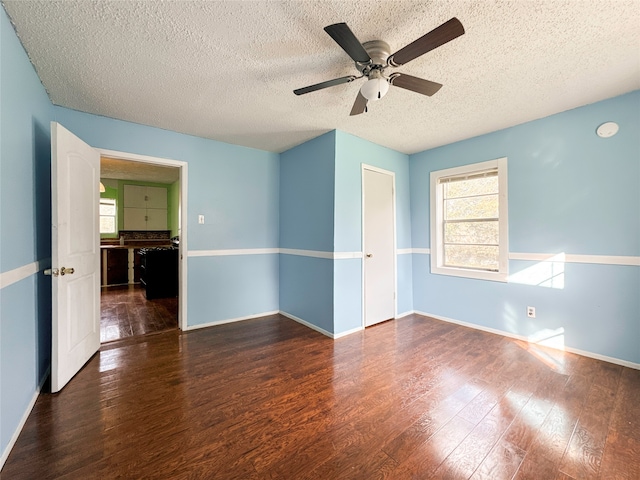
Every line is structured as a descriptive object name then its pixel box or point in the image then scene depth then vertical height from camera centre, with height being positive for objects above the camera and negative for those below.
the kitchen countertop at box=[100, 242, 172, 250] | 6.13 -0.10
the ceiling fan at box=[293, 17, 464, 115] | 1.38 +1.08
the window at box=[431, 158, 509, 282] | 3.22 +0.23
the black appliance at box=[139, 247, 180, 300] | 4.89 -0.58
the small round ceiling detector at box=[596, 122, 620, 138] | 2.47 +1.00
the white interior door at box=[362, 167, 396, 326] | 3.53 -0.08
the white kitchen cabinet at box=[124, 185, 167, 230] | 6.56 +0.84
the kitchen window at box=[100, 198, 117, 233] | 6.50 +0.61
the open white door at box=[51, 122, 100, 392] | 2.03 -0.10
